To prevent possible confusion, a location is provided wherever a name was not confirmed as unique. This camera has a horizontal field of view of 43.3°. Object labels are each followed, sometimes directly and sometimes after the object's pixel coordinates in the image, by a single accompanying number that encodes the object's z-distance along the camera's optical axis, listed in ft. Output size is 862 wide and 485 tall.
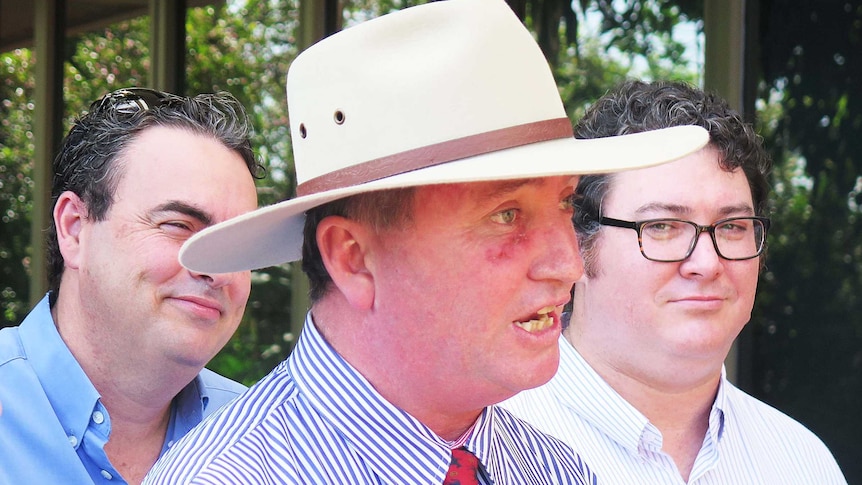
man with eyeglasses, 7.47
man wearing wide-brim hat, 4.85
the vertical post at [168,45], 18.58
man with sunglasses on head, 7.30
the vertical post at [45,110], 20.30
